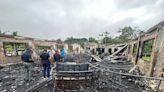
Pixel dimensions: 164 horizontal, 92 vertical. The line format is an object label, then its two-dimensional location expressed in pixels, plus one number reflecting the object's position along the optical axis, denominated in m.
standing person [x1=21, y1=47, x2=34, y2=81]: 3.66
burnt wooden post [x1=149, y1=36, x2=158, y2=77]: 3.34
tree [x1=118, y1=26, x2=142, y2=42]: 21.82
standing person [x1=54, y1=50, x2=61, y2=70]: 4.82
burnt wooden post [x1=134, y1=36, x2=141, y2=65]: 5.66
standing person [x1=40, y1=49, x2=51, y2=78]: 3.67
